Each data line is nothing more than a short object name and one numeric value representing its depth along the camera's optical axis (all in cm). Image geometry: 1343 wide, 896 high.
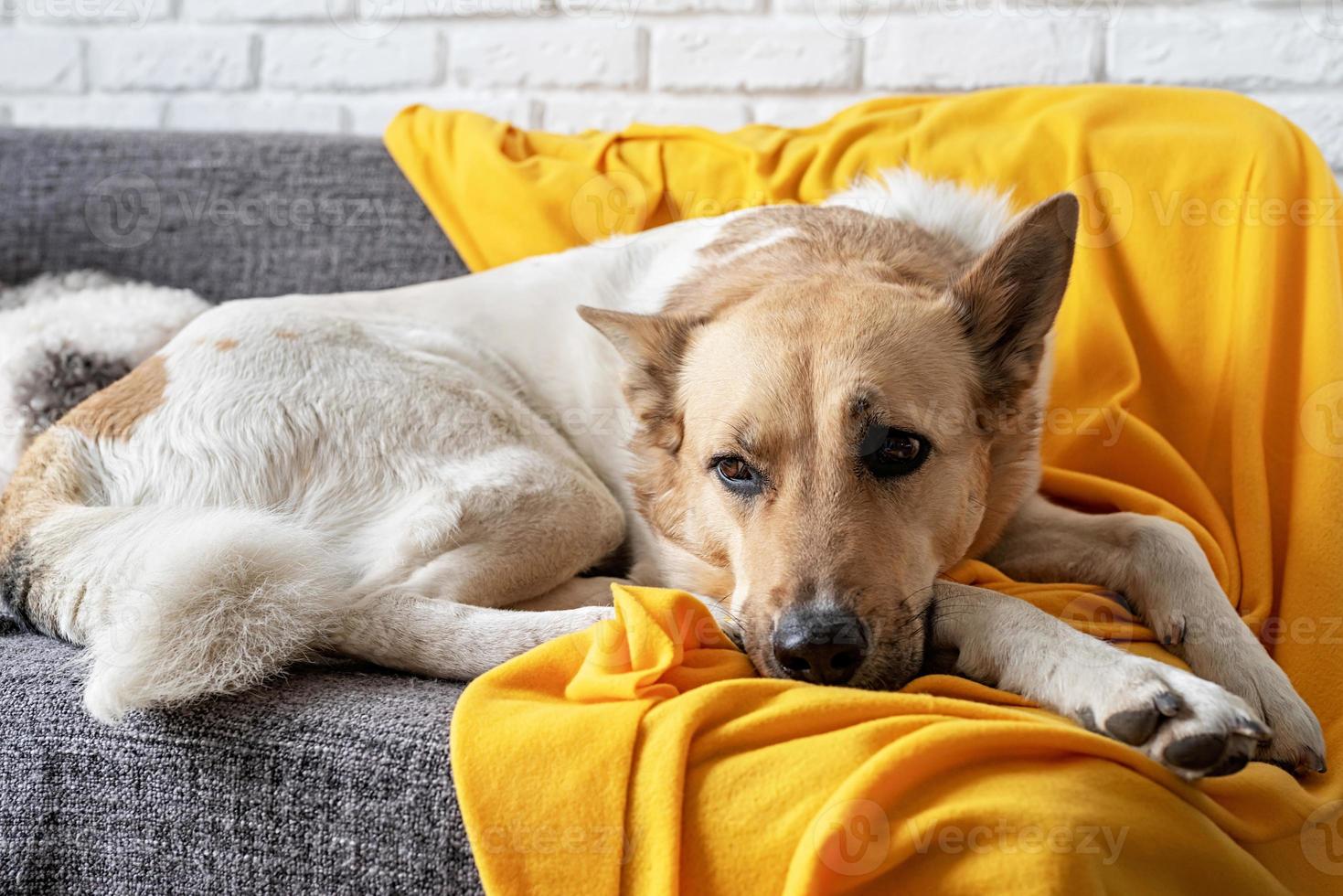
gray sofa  88
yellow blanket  78
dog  97
